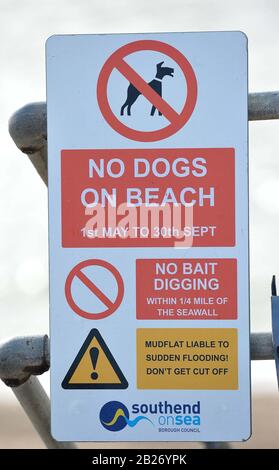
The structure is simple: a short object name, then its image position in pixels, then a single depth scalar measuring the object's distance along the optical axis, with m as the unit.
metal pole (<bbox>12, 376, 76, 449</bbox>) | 5.60
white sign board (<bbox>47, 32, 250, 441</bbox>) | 5.19
